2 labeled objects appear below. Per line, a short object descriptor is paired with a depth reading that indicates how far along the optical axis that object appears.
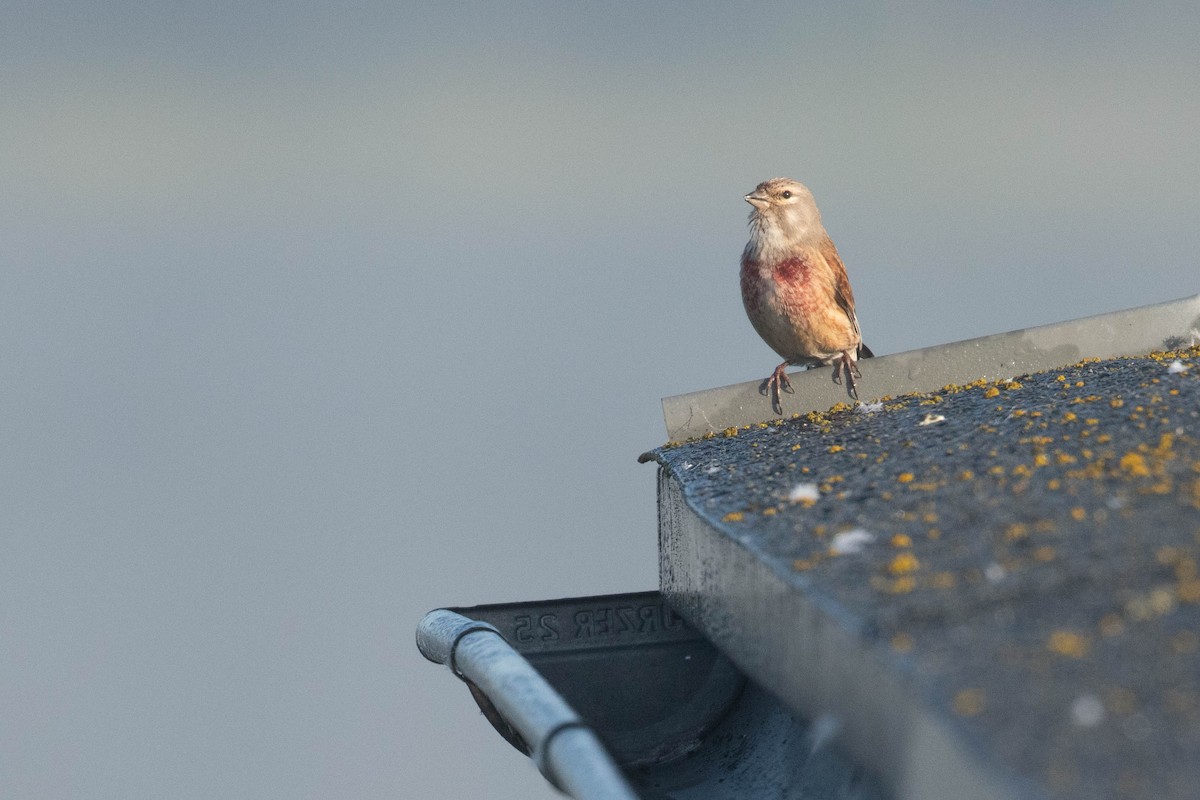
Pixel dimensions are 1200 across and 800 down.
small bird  10.96
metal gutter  5.43
